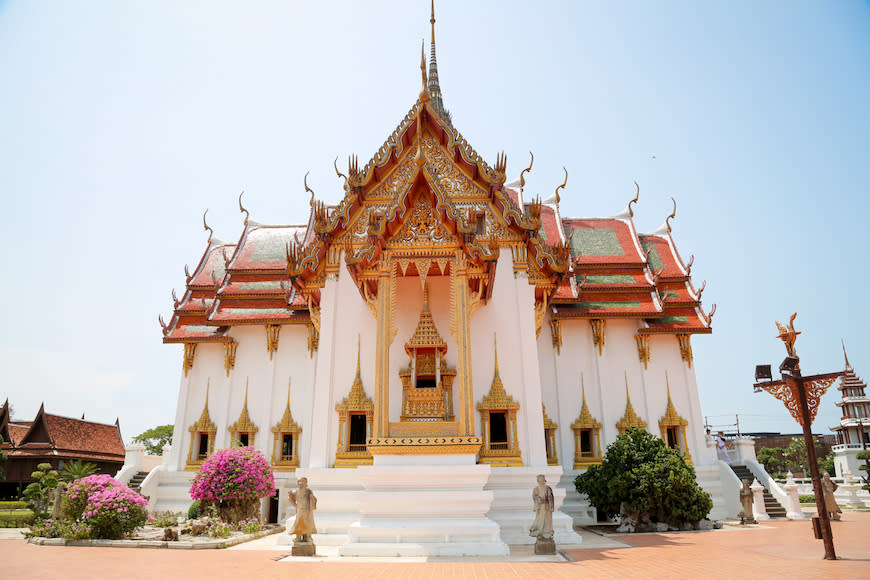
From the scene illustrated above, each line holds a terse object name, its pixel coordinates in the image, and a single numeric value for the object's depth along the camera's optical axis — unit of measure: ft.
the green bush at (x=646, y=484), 30.55
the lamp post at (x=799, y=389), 20.01
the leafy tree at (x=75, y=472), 46.88
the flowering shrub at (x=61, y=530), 26.05
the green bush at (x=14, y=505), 50.93
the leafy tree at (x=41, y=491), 41.37
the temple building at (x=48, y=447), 59.67
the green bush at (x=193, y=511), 33.58
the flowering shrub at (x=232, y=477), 30.45
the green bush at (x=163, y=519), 33.57
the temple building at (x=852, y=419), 101.83
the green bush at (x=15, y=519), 40.11
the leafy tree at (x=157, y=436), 124.24
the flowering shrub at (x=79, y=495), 27.37
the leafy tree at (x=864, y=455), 74.68
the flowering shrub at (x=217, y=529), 27.45
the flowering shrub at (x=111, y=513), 26.02
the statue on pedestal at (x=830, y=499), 34.83
